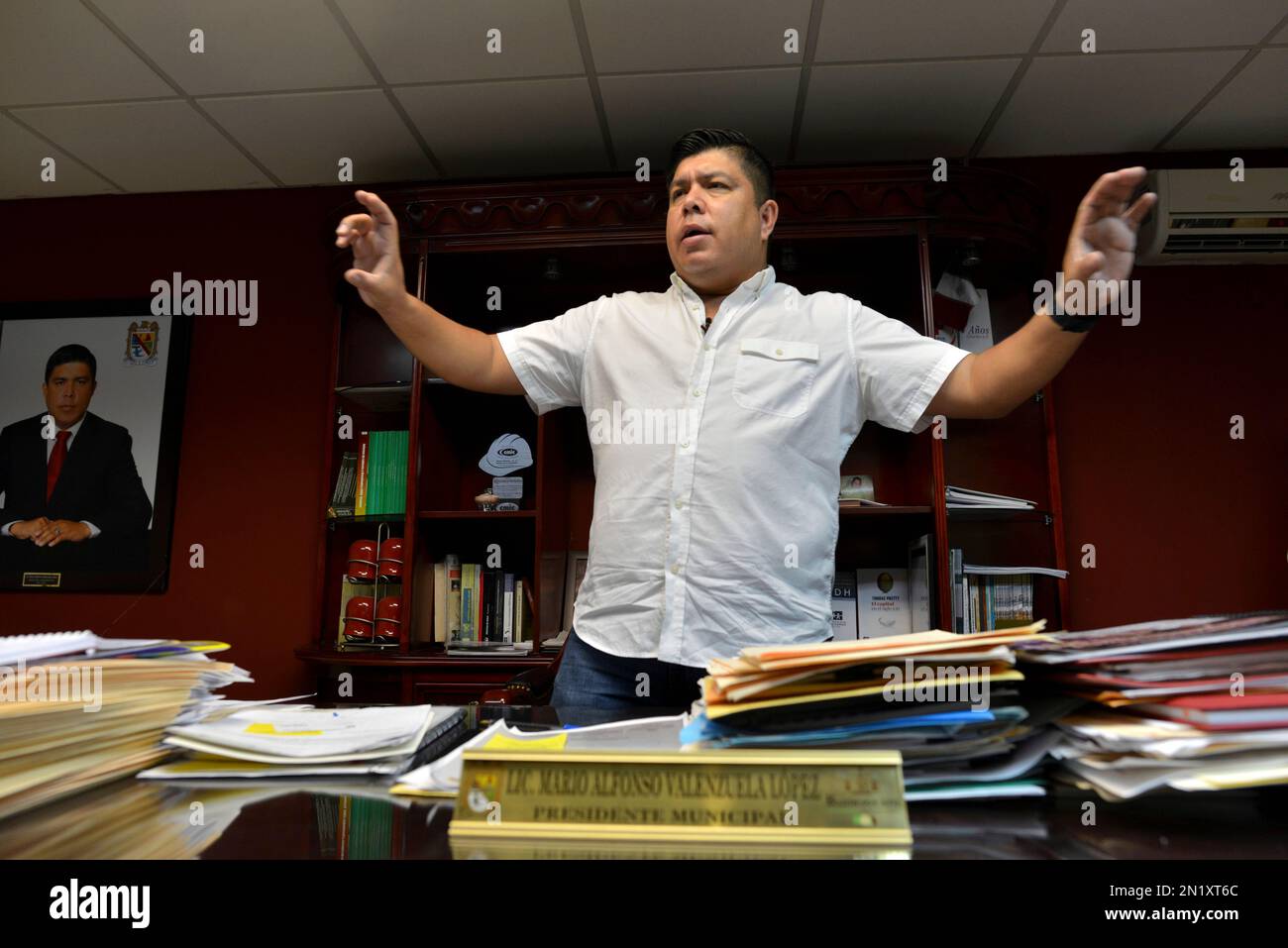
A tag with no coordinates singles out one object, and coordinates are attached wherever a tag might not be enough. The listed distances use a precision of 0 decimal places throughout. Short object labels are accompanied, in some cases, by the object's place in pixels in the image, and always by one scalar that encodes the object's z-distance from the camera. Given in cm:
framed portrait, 359
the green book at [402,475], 323
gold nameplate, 52
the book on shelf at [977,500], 297
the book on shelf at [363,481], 328
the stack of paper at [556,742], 67
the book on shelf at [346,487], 331
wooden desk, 50
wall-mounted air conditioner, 318
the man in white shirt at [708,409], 149
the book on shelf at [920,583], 295
